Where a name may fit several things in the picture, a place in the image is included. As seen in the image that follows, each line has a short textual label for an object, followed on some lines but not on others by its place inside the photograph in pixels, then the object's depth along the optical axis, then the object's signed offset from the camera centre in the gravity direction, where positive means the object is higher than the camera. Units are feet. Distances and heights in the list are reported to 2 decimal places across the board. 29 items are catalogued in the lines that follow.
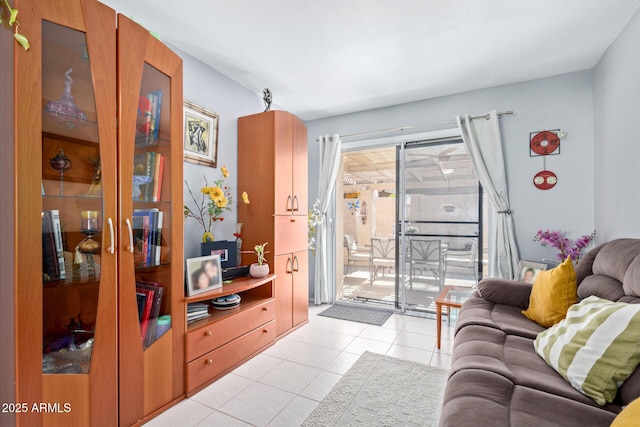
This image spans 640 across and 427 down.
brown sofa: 3.39 -2.31
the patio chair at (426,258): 11.90 -1.81
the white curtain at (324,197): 12.98 +0.79
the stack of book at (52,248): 4.34 -0.48
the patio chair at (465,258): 11.21 -1.73
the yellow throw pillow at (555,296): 5.95 -1.71
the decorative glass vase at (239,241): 9.01 -0.82
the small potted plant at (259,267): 8.78 -1.55
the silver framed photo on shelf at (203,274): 6.78 -1.43
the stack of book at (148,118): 5.60 +1.91
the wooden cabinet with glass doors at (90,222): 4.11 -0.10
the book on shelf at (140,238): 5.48 -0.43
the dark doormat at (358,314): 11.16 -4.01
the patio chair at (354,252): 14.30 -1.84
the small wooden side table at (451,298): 8.48 -2.56
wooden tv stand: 6.51 -2.99
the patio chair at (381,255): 13.06 -1.86
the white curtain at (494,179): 9.88 +1.22
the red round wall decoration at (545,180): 9.52 +1.11
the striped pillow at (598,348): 3.67 -1.84
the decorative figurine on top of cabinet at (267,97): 10.14 +4.07
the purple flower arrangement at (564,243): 8.74 -0.89
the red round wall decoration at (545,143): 9.50 +2.32
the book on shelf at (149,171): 5.78 +0.88
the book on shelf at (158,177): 5.95 +0.78
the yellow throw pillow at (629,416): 2.40 -1.71
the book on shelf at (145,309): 5.51 -1.80
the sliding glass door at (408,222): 11.39 -0.32
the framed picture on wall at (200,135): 8.30 +2.37
